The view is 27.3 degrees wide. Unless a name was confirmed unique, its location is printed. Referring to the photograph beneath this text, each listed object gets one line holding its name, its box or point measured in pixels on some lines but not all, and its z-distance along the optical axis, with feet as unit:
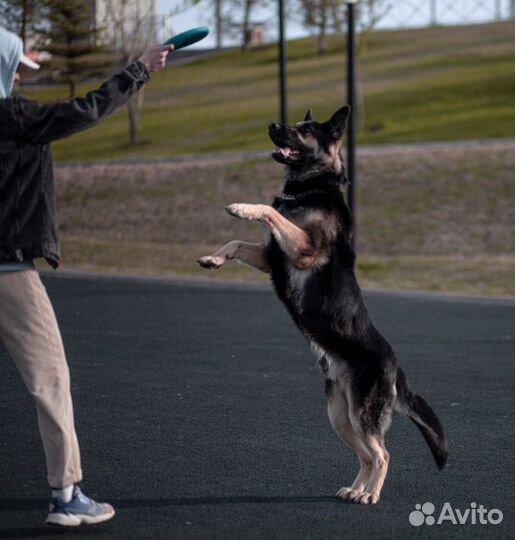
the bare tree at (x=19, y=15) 53.00
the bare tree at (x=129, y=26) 63.82
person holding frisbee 15.52
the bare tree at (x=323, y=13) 180.86
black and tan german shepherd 18.94
